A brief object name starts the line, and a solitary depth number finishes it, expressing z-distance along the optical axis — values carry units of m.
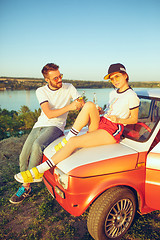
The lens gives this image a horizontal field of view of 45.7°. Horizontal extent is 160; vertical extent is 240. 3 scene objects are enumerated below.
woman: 2.67
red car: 2.21
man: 3.29
